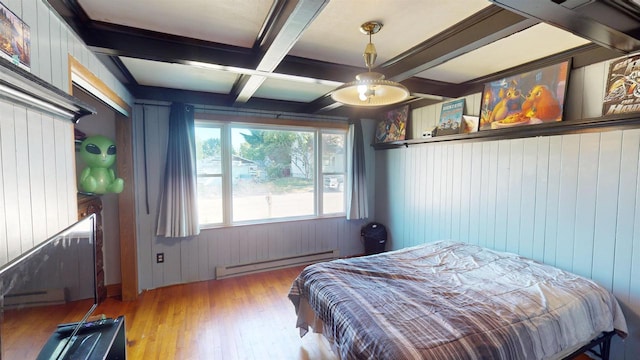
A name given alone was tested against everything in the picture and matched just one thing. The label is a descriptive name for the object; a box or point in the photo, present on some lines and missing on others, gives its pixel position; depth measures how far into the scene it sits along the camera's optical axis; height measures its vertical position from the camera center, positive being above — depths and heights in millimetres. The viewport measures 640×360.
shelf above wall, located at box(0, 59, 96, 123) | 936 +276
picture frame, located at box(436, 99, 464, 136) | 3000 +536
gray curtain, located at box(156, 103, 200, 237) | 3158 -142
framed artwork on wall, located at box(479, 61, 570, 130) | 2184 +593
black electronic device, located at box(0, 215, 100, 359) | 841 -508
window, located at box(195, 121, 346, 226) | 3508 -102
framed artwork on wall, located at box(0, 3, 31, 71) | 998 +469
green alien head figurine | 2572 -21
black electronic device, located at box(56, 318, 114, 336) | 1236 -866
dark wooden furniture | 2644 -655
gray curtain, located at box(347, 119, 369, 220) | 4137 -157
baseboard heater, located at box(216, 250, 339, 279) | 3559 -1356
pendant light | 1540 +453
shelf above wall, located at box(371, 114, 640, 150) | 1850 +310
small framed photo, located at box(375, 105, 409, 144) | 3758 +574
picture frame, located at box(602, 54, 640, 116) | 1812 +544
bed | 1417 -852
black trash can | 4094 -1059
